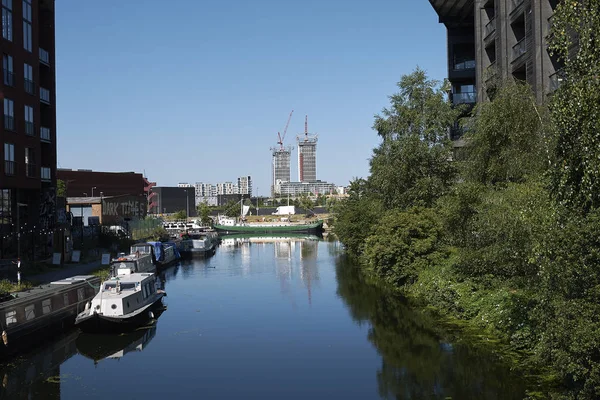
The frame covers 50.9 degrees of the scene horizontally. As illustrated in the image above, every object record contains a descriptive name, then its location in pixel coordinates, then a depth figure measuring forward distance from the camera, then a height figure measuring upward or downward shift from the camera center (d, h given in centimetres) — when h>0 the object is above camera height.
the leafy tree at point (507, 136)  2869 +348
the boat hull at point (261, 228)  16559 -381
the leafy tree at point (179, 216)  19414 -9
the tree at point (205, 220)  17975 -137
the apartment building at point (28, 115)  5006 +897
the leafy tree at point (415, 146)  4950 +521
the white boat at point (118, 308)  3412 -518
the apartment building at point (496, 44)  3900 +1292
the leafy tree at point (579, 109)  1457 +232
